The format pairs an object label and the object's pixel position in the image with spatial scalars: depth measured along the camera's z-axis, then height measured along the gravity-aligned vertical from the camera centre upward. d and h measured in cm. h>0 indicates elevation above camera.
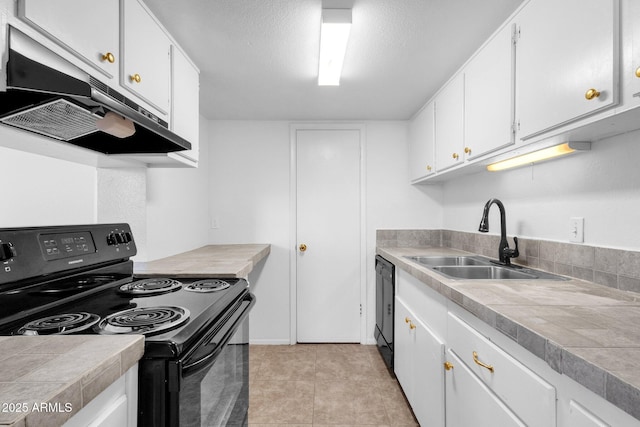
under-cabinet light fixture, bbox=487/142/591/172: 136 +29
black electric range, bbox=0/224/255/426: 76 -31
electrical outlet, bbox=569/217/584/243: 143 -7
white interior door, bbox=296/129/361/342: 317 -8
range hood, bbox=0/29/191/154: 80 +32
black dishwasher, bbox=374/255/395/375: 247 -78
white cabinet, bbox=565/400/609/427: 64 -42
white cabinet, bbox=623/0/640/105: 88 +47
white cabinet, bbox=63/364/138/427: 58 -39
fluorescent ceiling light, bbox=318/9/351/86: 143 +89
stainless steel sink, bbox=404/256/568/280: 160 -32
